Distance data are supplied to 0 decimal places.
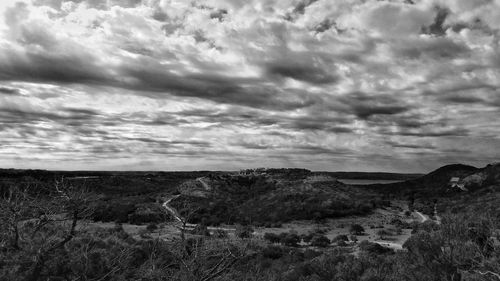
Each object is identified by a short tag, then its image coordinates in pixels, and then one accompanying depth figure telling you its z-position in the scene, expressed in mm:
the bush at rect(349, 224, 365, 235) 56750
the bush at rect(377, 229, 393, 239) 53050
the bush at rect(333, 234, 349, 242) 48997
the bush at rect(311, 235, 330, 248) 46431
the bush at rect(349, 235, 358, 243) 48769
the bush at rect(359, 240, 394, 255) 38531
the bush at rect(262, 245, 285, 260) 39844
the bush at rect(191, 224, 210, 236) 50000
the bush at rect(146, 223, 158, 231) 56625
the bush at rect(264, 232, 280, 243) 49688
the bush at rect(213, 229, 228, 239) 49309
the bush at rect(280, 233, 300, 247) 47778
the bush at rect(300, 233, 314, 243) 50434
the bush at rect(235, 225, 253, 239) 51812
